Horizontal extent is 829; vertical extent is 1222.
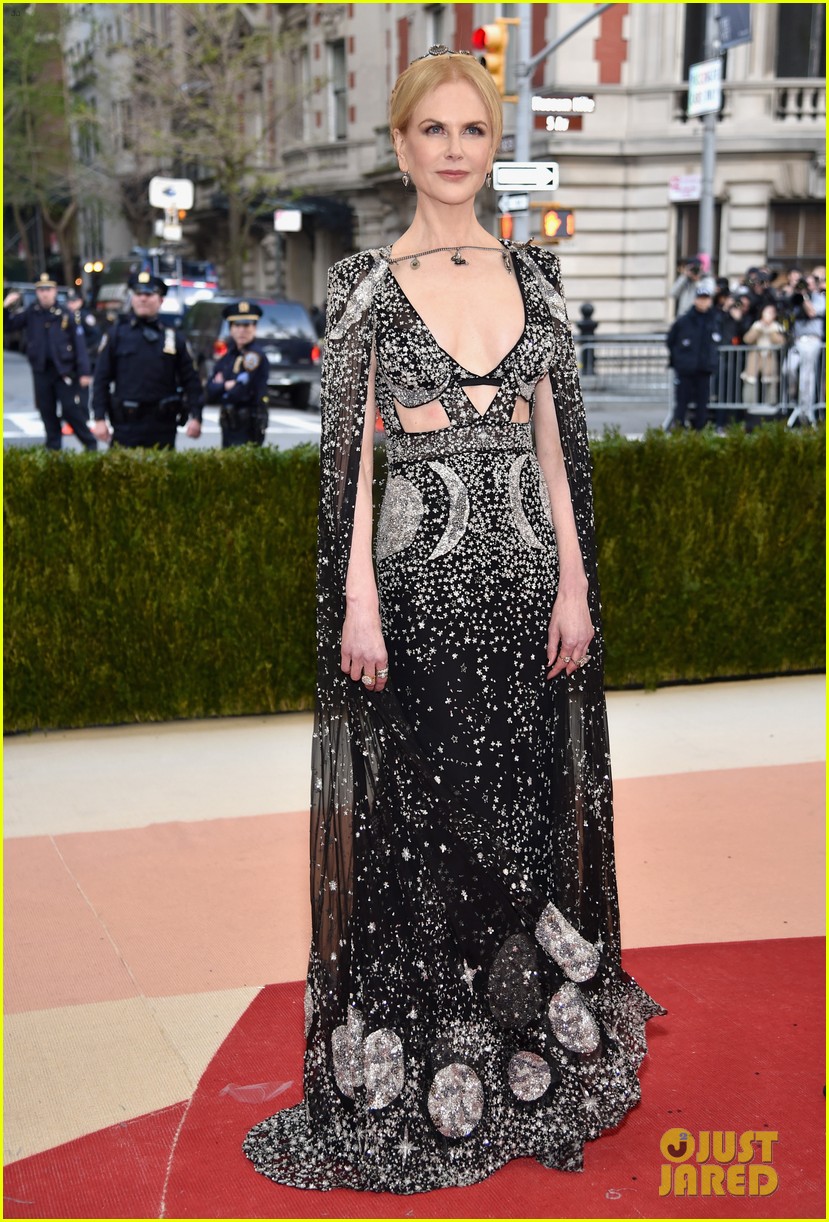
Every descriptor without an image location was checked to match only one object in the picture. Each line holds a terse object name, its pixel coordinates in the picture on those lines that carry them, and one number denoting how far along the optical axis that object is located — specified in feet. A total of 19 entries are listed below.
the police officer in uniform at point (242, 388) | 37.99
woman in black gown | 10.81
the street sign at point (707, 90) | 64.85
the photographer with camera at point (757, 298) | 63.82
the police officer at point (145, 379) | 34.40
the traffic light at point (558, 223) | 29.50
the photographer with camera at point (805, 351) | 58.75
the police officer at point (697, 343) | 56.80
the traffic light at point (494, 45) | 39.60
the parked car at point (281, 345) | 78.74
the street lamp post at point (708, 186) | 75.87
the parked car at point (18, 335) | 126.00
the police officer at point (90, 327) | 92.65
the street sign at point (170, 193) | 105.40
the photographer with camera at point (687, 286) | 62.39
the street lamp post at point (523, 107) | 37.19
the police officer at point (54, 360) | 54.08
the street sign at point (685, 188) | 73.85
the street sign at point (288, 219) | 121.39
